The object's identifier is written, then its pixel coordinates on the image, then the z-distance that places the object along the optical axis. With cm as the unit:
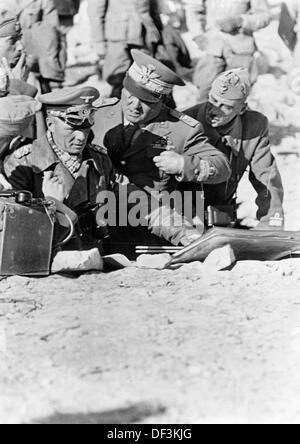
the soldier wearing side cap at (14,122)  1225
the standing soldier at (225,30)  1752
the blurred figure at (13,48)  1514
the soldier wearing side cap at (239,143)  1373
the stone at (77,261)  1164
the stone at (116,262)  1220
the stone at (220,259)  1195
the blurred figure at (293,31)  1870
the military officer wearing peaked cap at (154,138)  1279
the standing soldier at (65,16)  1769
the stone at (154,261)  1230
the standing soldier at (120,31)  1716
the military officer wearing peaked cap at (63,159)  1207
